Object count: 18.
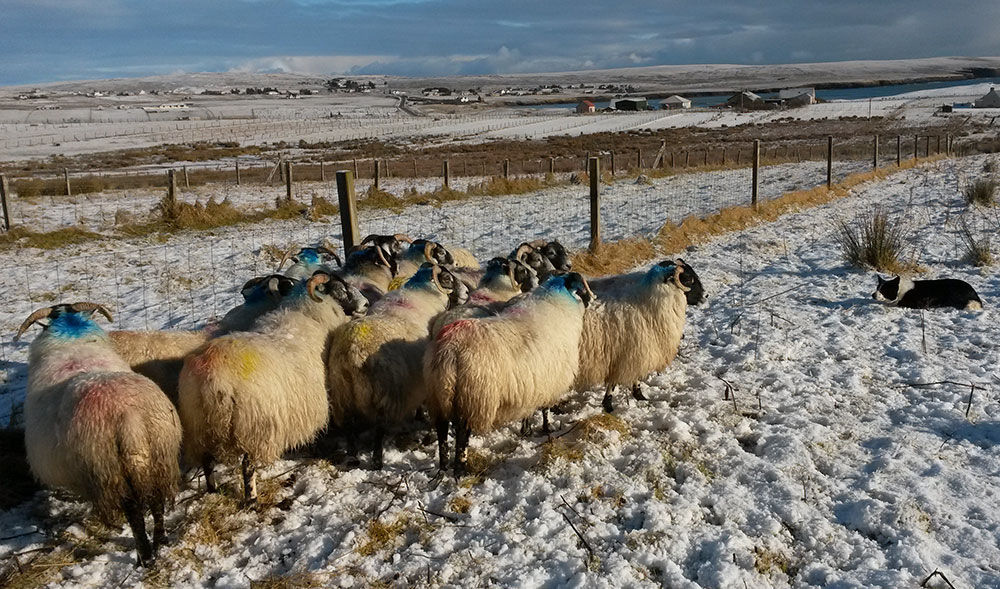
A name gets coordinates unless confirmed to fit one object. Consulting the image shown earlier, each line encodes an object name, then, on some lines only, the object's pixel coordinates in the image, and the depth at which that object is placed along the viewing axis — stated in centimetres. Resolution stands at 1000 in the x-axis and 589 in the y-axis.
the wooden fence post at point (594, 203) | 1132
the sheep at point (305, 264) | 683
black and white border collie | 794
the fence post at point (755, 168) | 1542
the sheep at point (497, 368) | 466
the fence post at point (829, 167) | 1857
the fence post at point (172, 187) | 1598
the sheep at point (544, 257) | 707
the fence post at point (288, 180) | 1813
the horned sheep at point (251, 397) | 421
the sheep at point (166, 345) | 481
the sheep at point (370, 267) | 688
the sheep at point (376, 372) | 491
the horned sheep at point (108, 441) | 365
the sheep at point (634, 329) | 596
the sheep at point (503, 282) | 628
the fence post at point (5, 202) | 1461
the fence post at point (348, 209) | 833
